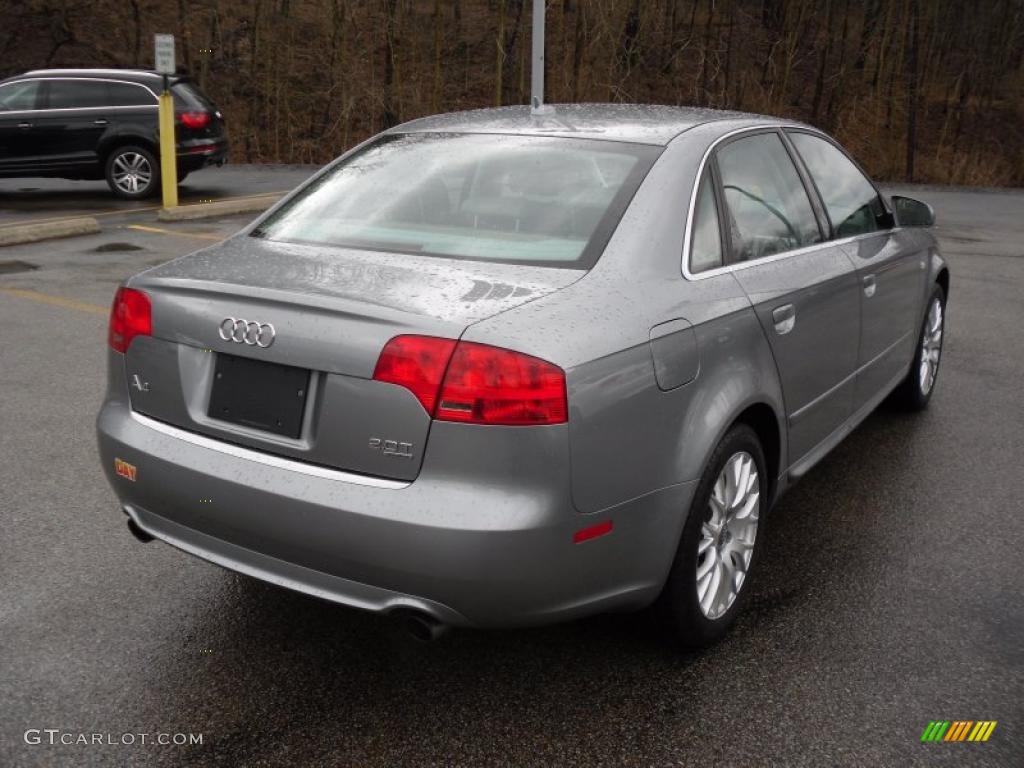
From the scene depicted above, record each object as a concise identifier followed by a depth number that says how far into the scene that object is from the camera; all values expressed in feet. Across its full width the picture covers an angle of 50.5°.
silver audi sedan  8.74
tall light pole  47.34
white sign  43.80
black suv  49.47
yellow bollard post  45.44
